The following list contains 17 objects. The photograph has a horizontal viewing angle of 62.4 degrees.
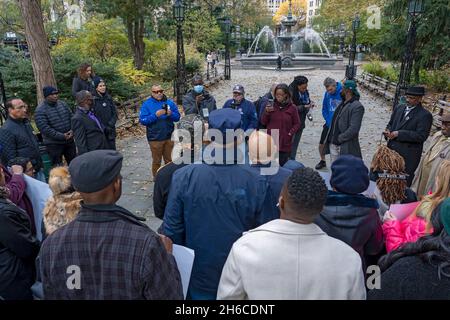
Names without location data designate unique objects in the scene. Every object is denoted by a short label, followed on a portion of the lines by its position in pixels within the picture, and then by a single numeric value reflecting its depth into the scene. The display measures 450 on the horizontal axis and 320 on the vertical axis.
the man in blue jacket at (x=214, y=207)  2.43
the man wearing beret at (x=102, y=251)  1.78
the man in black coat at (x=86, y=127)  5.59
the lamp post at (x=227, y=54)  23.14
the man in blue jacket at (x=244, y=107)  6.39
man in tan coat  4.67
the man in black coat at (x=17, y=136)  4.80
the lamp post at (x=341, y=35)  44.44
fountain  34.53
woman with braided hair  3.24
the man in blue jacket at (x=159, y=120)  6.24
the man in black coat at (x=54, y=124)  5.81
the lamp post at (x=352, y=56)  19.84
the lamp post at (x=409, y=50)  10.70
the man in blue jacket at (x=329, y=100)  6.96
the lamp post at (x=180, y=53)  13.54
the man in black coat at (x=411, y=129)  5.30
